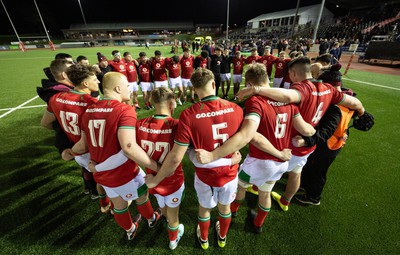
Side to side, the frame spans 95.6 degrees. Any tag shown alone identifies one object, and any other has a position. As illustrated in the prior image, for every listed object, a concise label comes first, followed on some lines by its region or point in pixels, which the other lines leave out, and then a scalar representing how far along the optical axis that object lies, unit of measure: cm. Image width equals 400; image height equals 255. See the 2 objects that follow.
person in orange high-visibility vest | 258
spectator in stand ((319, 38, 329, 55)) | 1828
